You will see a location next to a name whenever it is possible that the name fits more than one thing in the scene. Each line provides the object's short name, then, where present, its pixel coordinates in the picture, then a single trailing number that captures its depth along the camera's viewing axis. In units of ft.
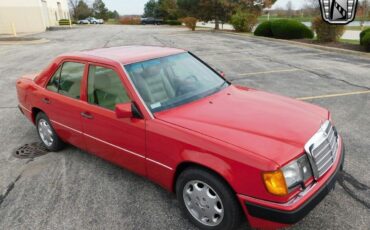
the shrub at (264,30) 73.91
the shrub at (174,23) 179.03
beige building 115.55
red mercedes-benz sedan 8.44
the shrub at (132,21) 221.05
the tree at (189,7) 119.85
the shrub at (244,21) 94.68
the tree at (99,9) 275.80
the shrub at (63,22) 163.73
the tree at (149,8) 247.29
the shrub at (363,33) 45.71
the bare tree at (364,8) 81.23
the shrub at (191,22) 118.62
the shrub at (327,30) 53.78
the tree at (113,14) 301.22
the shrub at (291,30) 64.39
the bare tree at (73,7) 242.54
